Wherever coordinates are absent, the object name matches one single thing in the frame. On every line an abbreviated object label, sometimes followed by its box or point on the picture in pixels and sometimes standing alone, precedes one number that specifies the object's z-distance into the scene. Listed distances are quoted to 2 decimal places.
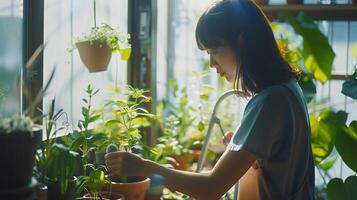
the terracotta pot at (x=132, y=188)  1.84
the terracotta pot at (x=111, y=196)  1.78
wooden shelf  2.59
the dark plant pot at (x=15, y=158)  1.04
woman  1.38
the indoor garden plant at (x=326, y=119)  1.84
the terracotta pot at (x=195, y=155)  2.91
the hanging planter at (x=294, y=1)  2.71
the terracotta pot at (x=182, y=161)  2.80
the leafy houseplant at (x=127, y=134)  1.85
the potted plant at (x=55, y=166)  1.34
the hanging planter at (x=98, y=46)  1.99
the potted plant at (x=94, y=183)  1.64
